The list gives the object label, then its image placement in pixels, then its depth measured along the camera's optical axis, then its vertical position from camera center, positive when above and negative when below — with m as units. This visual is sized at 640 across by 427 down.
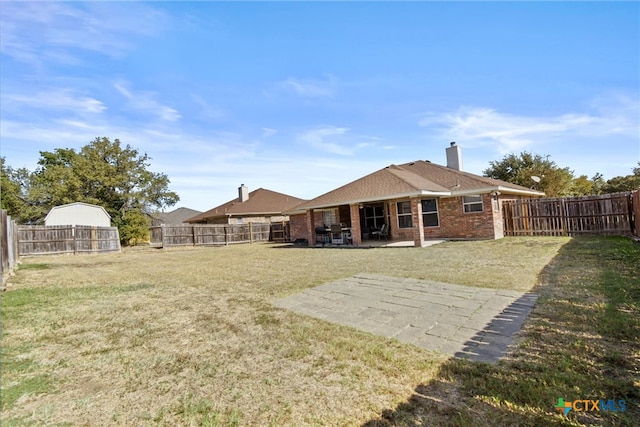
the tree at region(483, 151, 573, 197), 23.34 +2.85
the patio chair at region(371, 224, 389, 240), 15.95 -0.84
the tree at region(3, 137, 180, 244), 28.00 +5.24
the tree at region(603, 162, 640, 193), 25.81 +1.54
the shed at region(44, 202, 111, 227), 21.86 +1.87
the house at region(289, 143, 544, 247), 13.23 +0.59
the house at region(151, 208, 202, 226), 47.51 +2.94
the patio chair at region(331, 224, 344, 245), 15.86 -0.78
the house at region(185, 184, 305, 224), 28.28 +1.87
